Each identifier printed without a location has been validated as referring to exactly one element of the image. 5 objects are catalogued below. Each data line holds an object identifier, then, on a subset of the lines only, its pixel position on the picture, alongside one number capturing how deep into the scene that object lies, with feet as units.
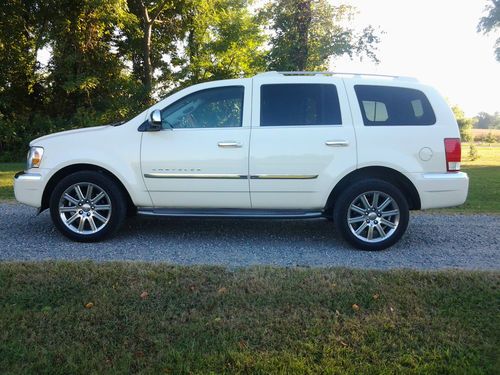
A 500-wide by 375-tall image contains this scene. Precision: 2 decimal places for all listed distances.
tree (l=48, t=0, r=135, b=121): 60.64
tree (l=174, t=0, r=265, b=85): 70.69
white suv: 16.88
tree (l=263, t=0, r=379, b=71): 56.18
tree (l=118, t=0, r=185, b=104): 67.41
